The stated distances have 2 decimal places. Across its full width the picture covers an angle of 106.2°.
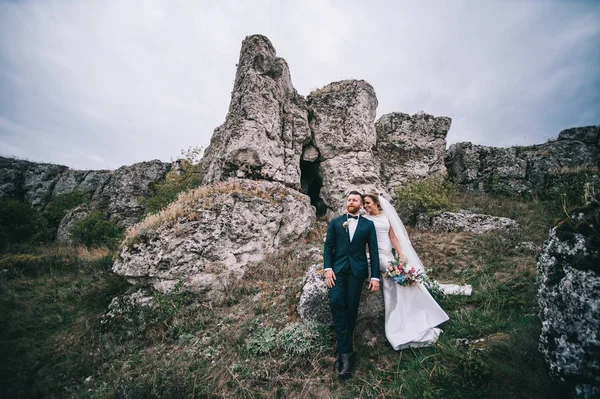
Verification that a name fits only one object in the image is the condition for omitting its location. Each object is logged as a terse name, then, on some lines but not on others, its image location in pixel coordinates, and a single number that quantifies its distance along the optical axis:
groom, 3.79
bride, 3.89
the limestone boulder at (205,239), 6.71
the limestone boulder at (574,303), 2.16
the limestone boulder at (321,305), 4.48
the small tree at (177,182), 14.23
